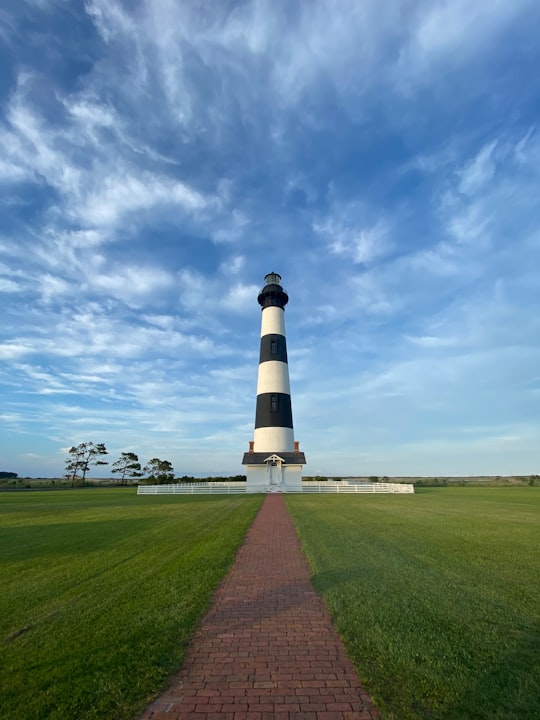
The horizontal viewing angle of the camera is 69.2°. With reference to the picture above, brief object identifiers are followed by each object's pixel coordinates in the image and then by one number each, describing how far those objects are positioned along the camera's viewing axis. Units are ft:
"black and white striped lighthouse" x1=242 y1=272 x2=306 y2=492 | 108.99
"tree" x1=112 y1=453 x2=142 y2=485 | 192.75
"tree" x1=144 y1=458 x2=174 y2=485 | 194.84
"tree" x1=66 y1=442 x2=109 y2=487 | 187.42
